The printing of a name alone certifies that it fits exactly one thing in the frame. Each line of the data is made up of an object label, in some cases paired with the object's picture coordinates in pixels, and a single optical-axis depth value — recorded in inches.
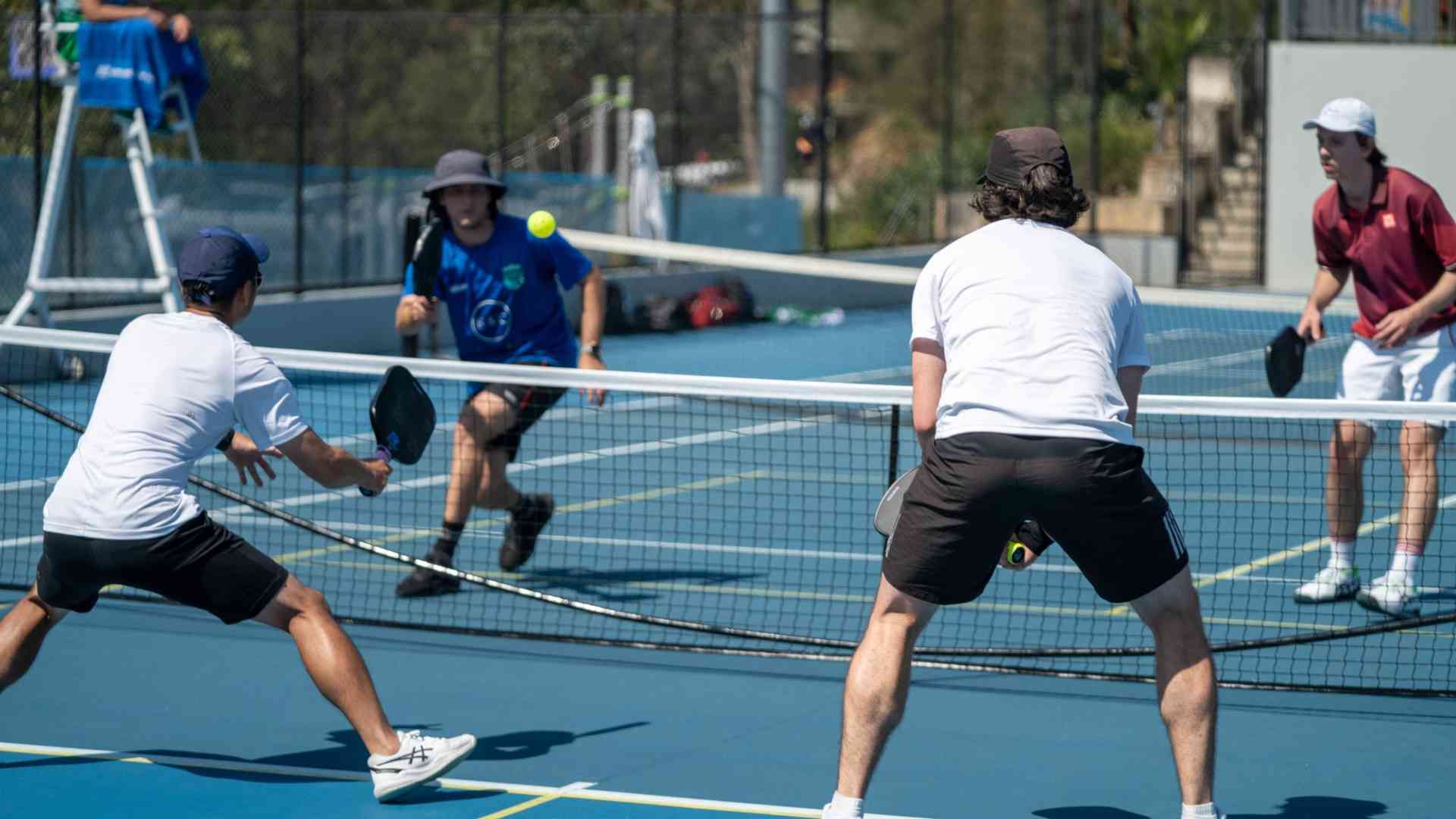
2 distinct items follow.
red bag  837.3
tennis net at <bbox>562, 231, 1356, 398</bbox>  544.4
